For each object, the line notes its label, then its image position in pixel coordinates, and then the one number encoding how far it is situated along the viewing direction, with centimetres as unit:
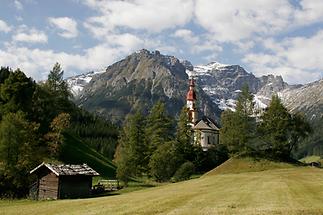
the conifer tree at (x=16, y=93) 9019
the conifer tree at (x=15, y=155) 6788
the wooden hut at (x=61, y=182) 6688
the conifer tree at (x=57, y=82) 13166
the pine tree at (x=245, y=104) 10586
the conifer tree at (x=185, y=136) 11200
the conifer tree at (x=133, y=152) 8512
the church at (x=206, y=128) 15662
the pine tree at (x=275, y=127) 10369
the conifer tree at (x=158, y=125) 10281
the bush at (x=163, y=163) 9119
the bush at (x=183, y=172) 9122
